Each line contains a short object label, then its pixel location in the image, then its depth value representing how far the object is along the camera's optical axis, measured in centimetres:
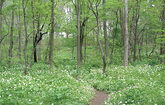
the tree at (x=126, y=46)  1411
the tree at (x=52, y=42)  1190
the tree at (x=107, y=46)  1985
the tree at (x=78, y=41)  1462
